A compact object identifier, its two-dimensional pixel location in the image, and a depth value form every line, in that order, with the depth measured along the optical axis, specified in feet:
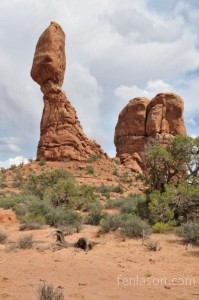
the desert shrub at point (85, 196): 61.61
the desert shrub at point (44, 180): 76.87
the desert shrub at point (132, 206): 43.39
